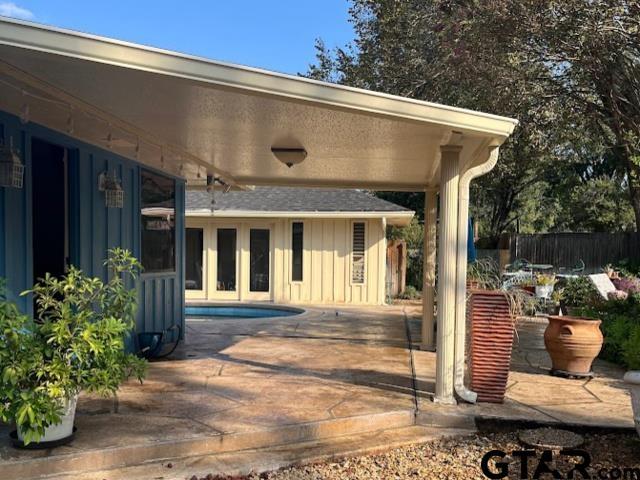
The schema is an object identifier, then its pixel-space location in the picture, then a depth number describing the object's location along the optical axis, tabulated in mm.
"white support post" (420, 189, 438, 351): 7895
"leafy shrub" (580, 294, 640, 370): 6762
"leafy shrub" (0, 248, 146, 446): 3377
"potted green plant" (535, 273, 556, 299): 12274
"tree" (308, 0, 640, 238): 9109
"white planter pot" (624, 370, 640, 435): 3803
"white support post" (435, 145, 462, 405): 5023
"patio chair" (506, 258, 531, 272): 16875
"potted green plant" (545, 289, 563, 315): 11373
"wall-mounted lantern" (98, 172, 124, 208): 6148
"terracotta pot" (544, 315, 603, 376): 6082
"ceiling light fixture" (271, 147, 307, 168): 6008
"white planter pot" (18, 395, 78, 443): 3703
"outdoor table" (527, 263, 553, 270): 16450
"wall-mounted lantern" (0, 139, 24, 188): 4340
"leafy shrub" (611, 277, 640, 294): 11109
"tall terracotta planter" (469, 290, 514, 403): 5043
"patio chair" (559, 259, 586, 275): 16362
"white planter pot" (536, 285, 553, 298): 12250
